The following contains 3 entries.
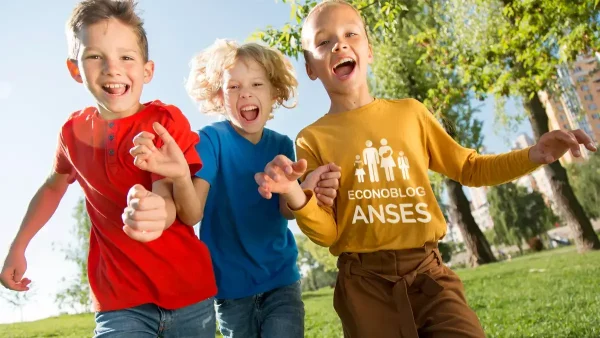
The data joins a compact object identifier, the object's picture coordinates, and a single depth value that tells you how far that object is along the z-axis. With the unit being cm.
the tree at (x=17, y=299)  1391
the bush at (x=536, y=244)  3148
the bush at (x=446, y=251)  2647
